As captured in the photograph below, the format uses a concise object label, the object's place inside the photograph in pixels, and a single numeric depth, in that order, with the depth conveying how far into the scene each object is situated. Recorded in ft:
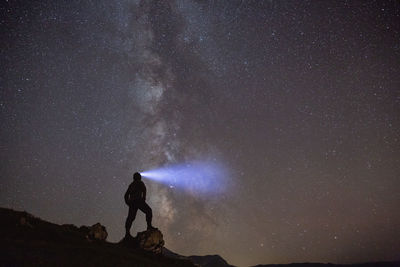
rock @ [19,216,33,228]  34.98
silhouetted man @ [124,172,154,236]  43.60
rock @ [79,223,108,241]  41.34
